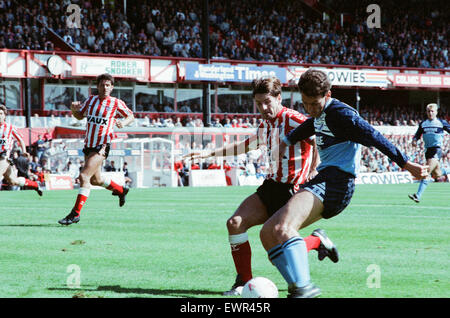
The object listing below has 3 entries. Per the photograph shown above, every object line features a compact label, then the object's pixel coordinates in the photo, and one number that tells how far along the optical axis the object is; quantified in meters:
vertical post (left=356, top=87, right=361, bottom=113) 42.29
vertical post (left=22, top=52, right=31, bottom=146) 33.56
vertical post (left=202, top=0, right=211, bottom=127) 35.69
